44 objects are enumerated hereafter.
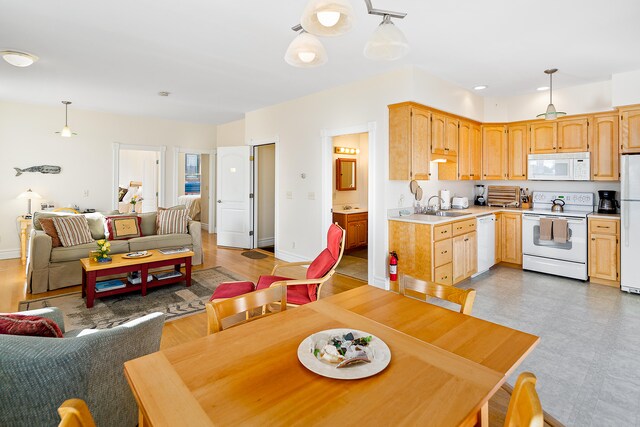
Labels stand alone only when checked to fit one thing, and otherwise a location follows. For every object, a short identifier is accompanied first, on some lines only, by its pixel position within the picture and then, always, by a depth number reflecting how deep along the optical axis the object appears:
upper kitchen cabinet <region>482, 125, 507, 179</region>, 5.63
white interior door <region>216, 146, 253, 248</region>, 6.77
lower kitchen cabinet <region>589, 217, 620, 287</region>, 4.31
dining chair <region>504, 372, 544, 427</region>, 0.74
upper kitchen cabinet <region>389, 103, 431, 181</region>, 4.10
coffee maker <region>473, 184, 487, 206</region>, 6.09
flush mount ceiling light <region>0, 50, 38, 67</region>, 3.59
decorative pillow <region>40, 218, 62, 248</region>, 4.39
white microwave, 4.82
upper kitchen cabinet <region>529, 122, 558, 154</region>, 5.15
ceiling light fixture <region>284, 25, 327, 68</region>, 1.86
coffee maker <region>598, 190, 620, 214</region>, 4.72
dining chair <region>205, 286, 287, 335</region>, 1.48
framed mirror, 6.71
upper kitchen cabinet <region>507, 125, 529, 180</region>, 5.45
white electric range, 4.55
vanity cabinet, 6.27
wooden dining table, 0.92
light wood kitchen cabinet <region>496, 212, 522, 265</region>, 5.21
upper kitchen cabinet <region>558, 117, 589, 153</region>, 4.84
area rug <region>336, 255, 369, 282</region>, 4.98
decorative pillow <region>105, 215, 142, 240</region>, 5.01
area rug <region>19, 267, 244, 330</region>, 3.35
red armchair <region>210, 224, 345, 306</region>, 2.85
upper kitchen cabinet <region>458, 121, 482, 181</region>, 5.12
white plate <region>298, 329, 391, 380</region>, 1.10
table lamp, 5.80
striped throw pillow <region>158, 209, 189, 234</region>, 5.36
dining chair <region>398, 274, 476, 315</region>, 1.64
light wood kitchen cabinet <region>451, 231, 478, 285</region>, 4.30
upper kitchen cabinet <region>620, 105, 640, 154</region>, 4.16
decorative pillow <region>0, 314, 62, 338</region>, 1.48
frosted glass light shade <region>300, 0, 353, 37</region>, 1.43
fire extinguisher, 4.20
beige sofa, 4.14
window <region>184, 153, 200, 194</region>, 9.77
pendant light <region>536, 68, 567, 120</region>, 4.31
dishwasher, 4.89
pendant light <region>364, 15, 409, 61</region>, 1.72
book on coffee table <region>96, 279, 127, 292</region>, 3.83
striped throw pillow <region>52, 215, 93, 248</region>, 4.45
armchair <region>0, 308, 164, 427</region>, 1.26
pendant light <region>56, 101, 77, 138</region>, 5.77
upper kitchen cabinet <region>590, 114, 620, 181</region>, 4.61
